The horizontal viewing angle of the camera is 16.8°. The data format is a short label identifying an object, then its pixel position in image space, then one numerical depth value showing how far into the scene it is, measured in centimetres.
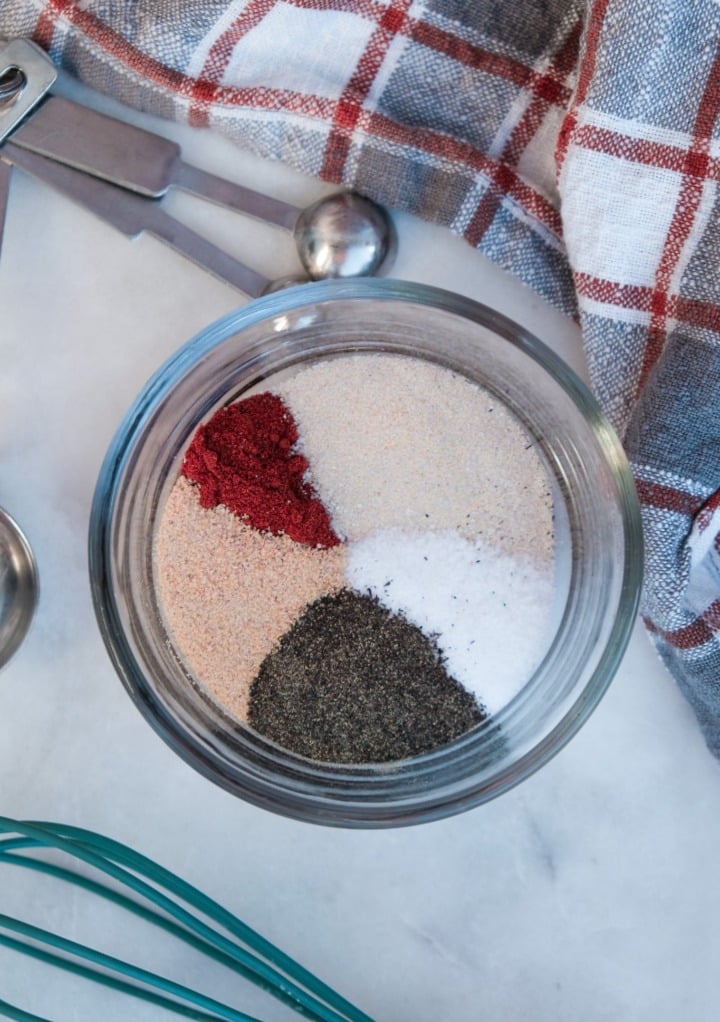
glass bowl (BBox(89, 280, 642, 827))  55
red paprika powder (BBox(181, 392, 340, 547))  55
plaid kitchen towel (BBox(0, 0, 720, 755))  55
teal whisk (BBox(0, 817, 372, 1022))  57
